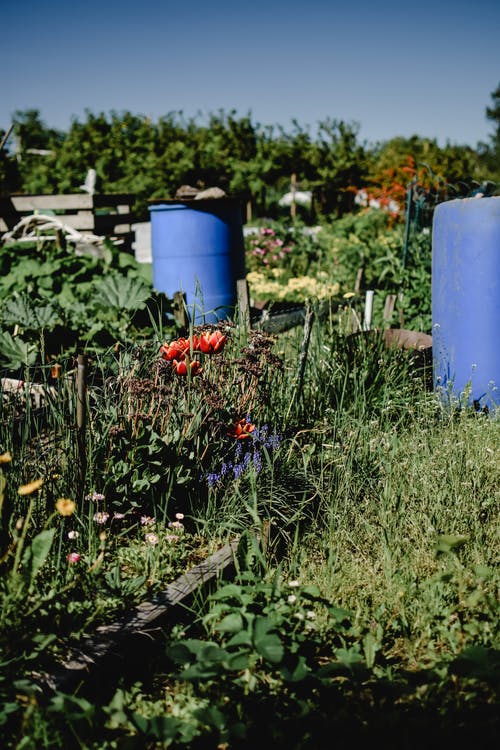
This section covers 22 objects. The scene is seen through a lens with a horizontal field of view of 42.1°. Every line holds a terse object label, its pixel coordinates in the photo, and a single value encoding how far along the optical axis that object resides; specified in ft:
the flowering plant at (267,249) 28.99
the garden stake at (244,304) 10.51
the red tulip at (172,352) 8.04
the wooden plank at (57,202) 22.75
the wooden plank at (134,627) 5.29
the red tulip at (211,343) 8.10
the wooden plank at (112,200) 23.15
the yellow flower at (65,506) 4.90
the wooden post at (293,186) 47.44
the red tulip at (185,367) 7.98
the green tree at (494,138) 189.86
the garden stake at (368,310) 15.55
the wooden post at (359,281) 20.55
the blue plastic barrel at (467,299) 11.12
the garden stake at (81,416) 6.75
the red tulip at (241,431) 8.11
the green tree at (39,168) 47.50
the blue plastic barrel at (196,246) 16.79
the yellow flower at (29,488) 4.95
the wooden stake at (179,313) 13.05
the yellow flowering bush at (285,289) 23.86
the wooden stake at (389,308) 16.48
